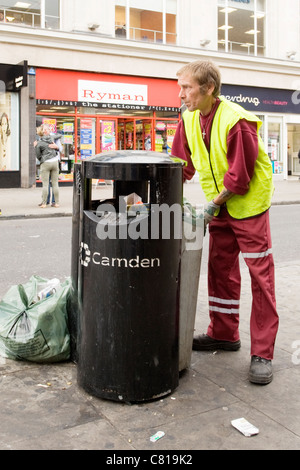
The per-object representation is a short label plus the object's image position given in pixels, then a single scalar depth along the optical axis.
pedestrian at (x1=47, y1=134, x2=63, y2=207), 13.76
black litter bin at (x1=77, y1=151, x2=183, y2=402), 2.94
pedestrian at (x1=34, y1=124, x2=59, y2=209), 12.90
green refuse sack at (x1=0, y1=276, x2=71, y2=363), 3.59
